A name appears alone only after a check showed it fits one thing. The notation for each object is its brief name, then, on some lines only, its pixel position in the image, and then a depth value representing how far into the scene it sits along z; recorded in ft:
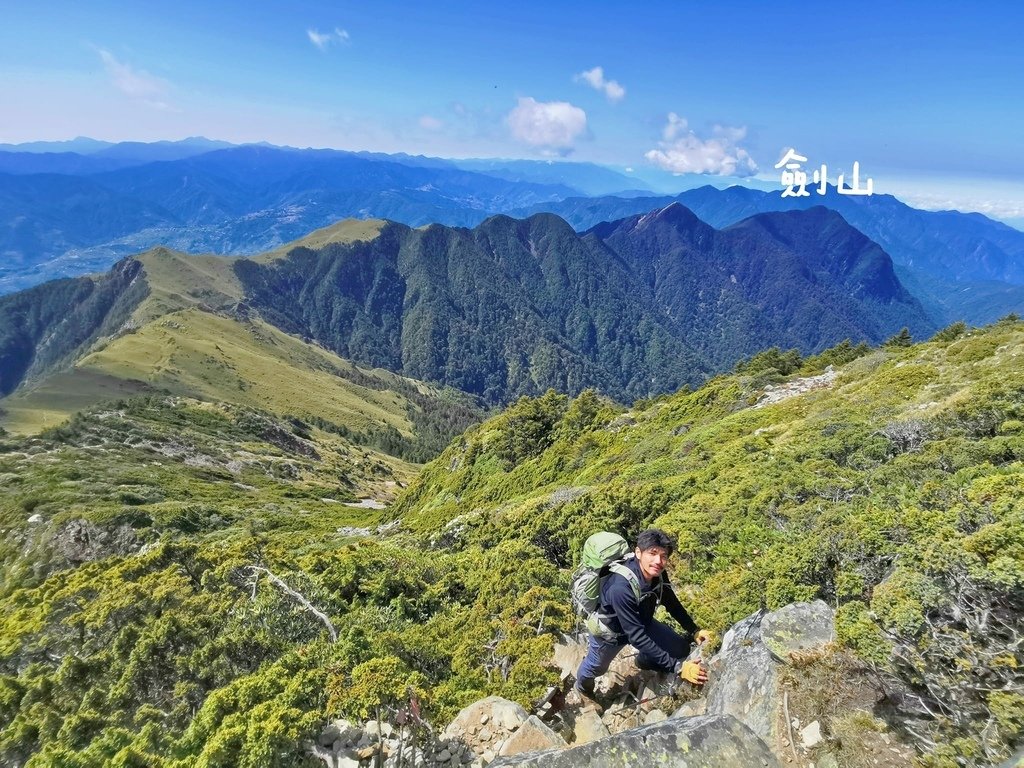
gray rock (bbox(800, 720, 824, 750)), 21.22
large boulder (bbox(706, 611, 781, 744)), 23.03
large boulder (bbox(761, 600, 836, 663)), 25.25
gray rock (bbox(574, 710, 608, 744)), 29.30
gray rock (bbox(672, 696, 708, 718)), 26.48
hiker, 25.00
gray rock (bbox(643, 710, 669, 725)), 28.32
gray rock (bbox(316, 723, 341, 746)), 28.86
